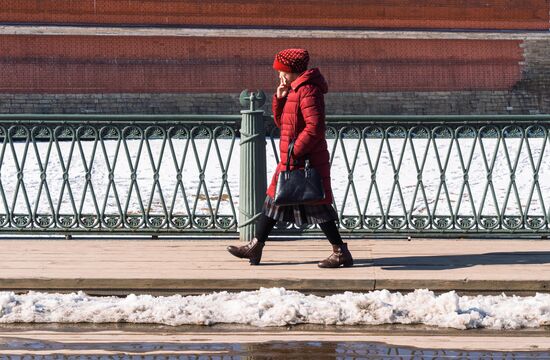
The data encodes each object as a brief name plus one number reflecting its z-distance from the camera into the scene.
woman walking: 12.33
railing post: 14.41
